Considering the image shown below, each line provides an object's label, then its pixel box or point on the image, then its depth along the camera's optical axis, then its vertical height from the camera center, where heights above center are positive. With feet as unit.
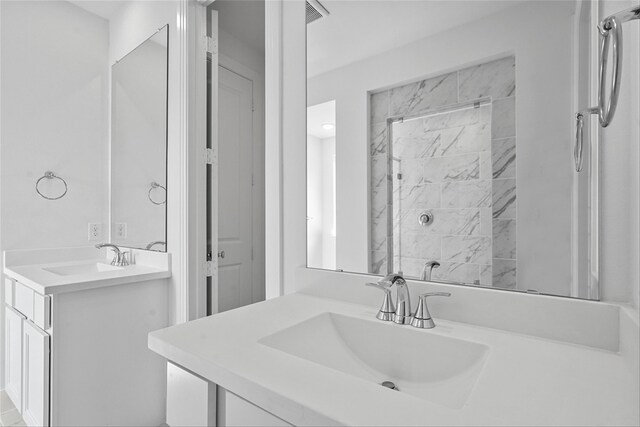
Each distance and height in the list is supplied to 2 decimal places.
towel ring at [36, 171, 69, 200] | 7.08 +0.72
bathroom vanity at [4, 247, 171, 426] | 4.79 -2.02
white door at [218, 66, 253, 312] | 7.75 +0.56
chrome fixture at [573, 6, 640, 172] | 1.47 +0.74
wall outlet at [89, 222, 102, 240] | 7.79 -0.39
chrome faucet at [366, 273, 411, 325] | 2.80 -0.76
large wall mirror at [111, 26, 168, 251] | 6.26 +1.41
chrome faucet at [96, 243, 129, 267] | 6.71 -0.90
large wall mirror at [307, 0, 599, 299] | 2.64 +0.67
